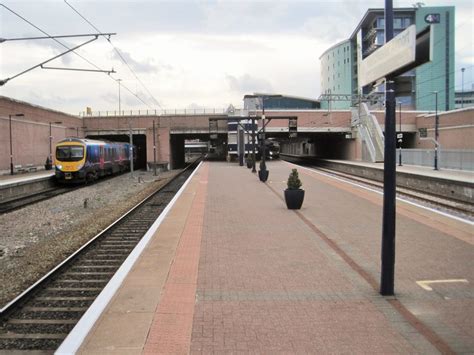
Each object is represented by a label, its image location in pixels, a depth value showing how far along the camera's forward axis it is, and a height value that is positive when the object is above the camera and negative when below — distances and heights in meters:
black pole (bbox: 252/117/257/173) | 34.24 +0.20
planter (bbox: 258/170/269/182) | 25.56 -1.38
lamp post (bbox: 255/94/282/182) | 25.58 -1.22
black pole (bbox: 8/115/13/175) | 34.93 -0.23
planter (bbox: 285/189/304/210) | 14.46 -1.49
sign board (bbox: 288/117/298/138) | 42.13 +2.23
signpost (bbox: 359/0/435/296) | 5.46 +0.57
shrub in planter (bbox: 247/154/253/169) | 41.15 -1.16
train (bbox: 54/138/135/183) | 31.17 -0.67
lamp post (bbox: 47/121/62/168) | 43.84 +0.49
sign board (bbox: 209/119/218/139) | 56.70 +2.35
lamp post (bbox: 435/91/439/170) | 33.10 -0.64
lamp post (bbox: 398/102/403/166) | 40.87 -0.78
